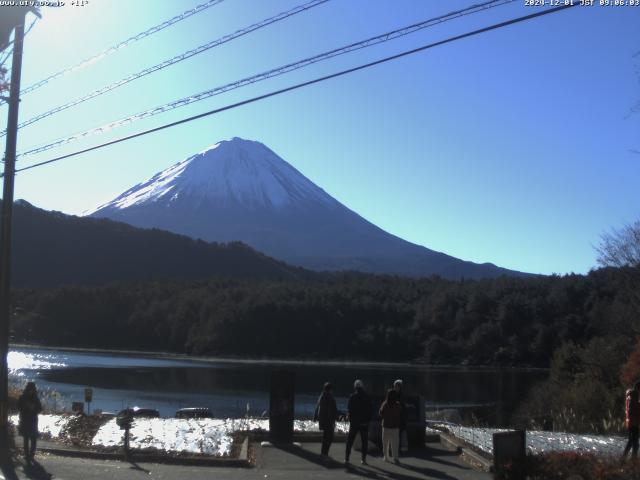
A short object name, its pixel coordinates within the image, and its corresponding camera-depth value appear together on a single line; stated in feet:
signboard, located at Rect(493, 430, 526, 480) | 32.27
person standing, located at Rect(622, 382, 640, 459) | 45.42
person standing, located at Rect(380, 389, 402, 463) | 43.91
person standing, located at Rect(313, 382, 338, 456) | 44.91
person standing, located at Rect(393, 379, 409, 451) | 44.88
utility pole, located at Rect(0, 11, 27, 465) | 51.29
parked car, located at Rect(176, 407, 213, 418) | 94.70
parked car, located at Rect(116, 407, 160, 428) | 47.39
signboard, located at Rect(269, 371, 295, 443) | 49.88
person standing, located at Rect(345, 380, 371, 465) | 43.55
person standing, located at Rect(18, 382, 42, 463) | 45.34
